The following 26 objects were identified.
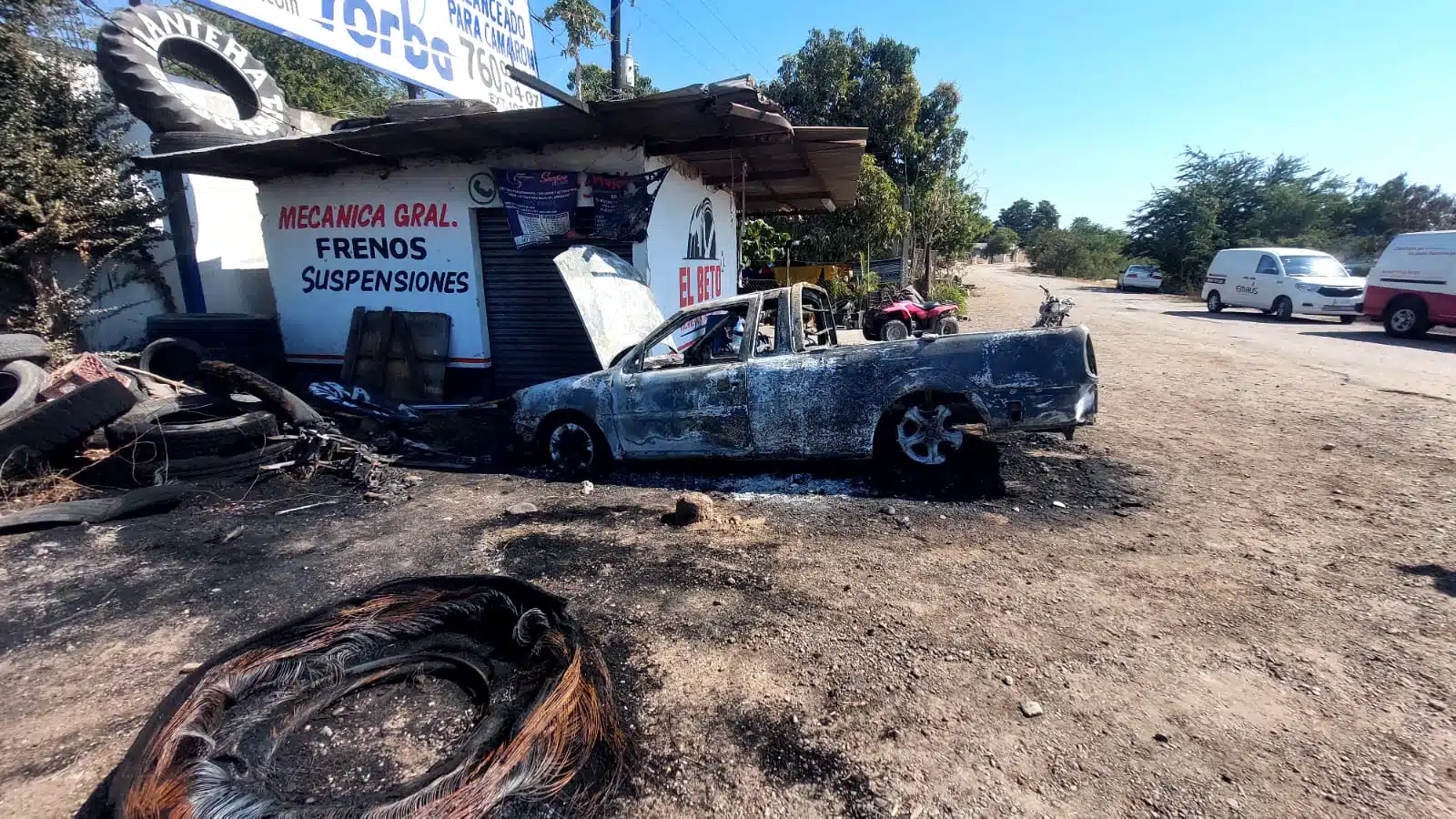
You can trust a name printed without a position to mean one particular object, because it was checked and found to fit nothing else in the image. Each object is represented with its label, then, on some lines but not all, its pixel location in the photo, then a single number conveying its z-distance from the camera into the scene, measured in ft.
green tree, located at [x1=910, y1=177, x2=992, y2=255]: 76.89
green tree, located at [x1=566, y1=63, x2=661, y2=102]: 82.58
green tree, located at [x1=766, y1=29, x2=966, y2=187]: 76.43
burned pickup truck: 15.31
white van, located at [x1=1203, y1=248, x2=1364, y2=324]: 52.95
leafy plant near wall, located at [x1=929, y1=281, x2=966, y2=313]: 71.15
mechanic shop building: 24.14
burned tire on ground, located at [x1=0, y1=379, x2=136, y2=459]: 16.26
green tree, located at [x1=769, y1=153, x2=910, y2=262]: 62.54
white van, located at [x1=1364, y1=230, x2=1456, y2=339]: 40.55
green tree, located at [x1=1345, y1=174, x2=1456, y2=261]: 99.14
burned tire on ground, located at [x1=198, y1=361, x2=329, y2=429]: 18.85
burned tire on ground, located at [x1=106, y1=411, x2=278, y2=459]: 17.78
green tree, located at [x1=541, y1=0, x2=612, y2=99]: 49.03
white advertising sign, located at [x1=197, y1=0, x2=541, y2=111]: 26.37
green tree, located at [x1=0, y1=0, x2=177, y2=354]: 23.63
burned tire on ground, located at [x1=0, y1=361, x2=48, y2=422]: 17.38
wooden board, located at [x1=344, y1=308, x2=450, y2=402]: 28.25
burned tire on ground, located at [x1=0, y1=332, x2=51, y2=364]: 20.52
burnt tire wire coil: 6.81
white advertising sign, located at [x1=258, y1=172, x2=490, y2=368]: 27.73
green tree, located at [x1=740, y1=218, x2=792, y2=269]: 61.77
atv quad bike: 43.74
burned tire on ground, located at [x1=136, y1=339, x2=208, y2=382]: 25.26
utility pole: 49.29
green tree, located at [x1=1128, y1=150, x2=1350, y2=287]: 100.89
